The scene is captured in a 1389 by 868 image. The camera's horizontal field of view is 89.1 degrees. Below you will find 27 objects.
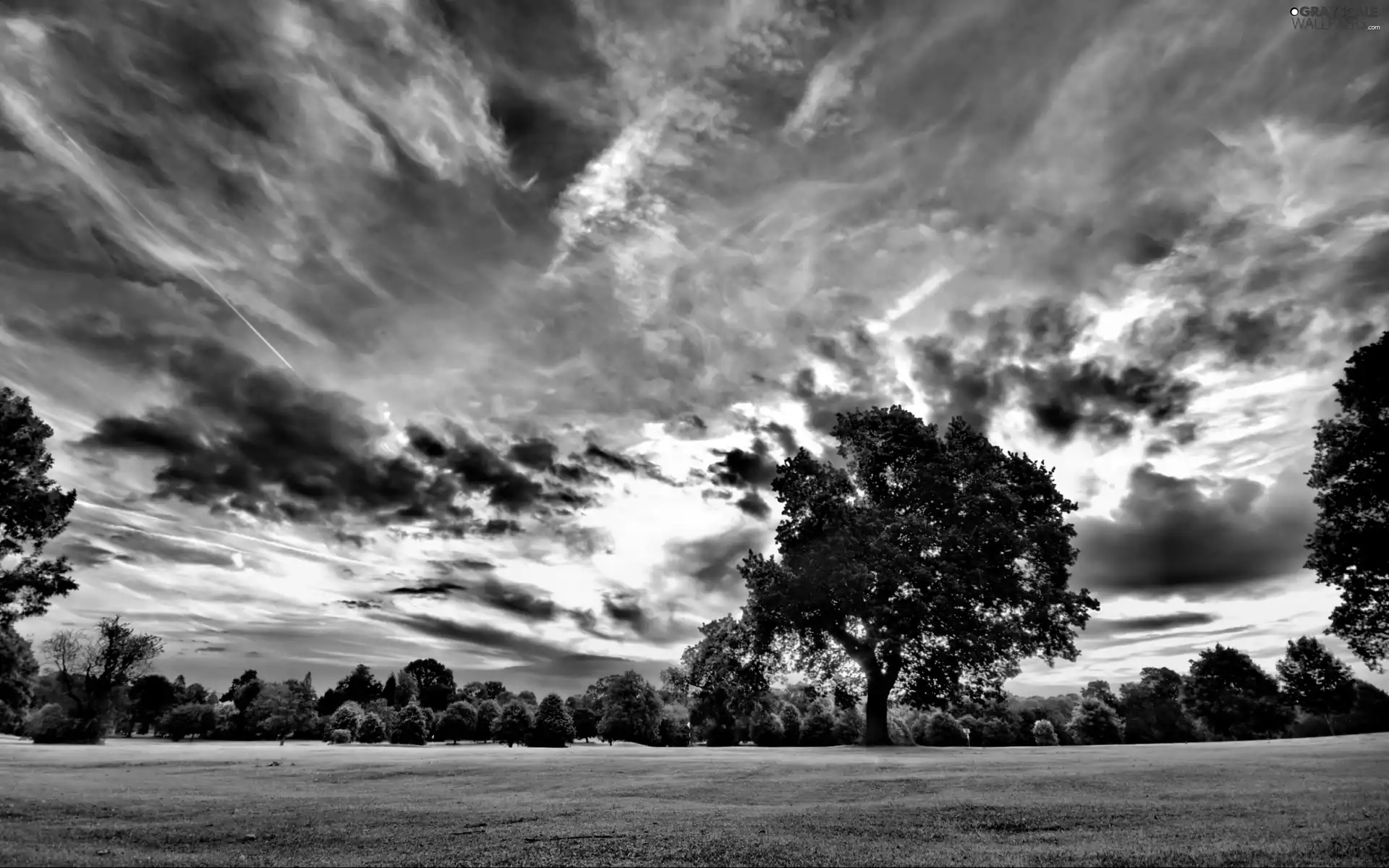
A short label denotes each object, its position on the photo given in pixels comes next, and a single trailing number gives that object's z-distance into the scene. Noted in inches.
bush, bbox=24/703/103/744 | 3166.8
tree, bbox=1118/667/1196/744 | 3900.1
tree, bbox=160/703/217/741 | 4901.6
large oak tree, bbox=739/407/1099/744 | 1626.5
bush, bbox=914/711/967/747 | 3725.4
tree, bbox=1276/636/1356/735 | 3622.0
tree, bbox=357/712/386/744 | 4111.7
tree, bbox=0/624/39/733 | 1772.9
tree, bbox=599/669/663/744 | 3297.2
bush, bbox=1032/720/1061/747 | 4075.3
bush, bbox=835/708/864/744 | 3513.8
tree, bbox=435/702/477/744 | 3873.0
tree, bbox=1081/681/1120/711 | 4010.8
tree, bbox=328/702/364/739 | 4414.4
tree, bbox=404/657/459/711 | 5851.4
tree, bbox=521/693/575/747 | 3041.3
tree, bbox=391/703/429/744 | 3735.2
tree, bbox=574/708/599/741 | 3754.9
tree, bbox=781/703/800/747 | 3809.1
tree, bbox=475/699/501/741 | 3905.0
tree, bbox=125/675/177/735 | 5246.1
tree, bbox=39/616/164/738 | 3479.3
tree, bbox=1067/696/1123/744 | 3700.8
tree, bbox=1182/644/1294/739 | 3651.6
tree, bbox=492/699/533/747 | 3181.6
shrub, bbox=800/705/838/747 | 3585.1
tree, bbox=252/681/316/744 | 4913.9
